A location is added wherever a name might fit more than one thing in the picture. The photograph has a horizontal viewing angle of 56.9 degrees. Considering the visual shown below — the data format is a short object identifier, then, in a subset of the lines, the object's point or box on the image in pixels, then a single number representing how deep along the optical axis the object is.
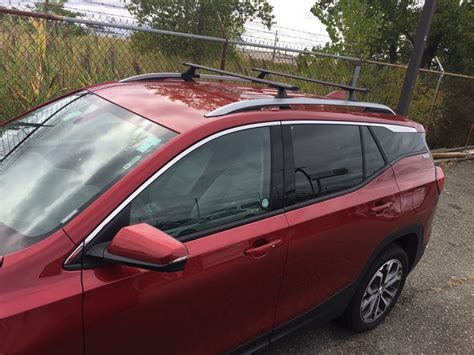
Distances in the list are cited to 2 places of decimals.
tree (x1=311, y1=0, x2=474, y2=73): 18.58
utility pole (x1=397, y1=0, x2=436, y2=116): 6.02
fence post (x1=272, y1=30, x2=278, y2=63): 6.52
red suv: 1.63
